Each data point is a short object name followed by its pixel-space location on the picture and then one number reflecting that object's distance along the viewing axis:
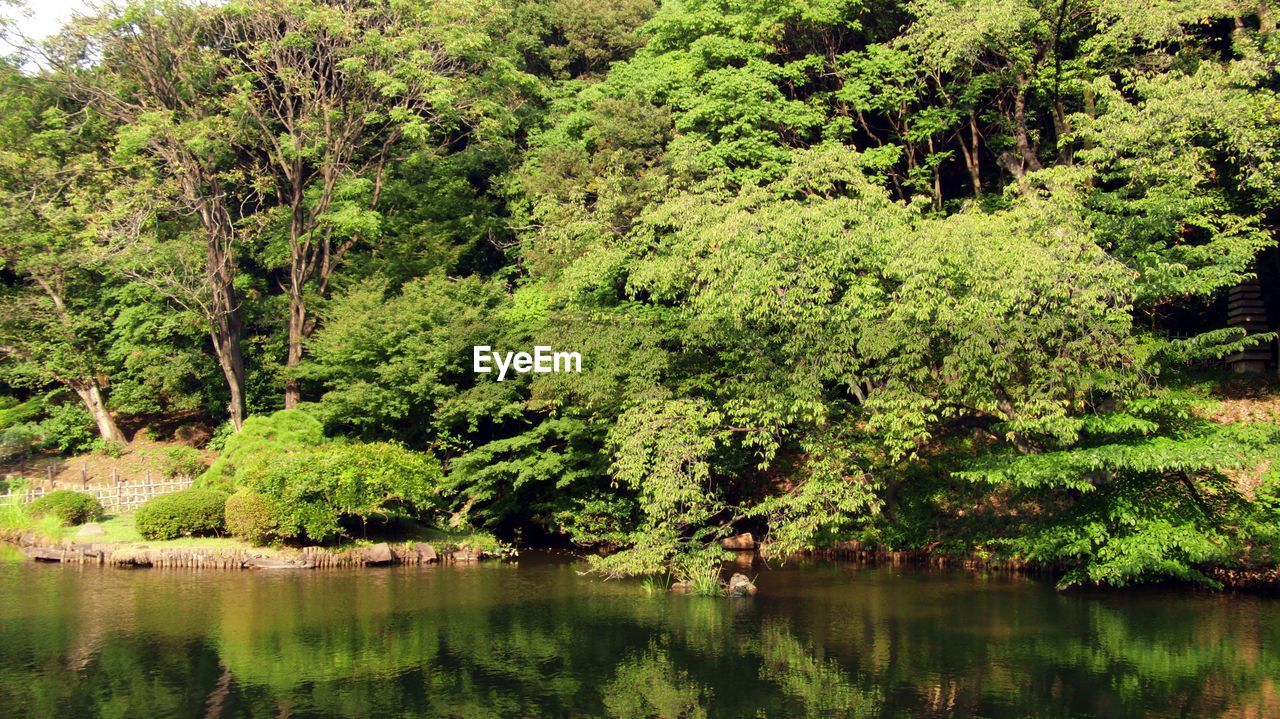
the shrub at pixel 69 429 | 31.75
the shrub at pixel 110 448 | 31.27
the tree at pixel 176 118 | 27.56
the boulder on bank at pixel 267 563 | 22.20
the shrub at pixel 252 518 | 22.39
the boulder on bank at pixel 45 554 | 22.94
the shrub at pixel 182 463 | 29.09
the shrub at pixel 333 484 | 22.38
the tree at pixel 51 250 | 28.97
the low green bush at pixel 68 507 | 24.28
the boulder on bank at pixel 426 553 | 23.62
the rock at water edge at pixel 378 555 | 23.00
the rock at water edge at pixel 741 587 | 19.31
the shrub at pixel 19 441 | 30.27
